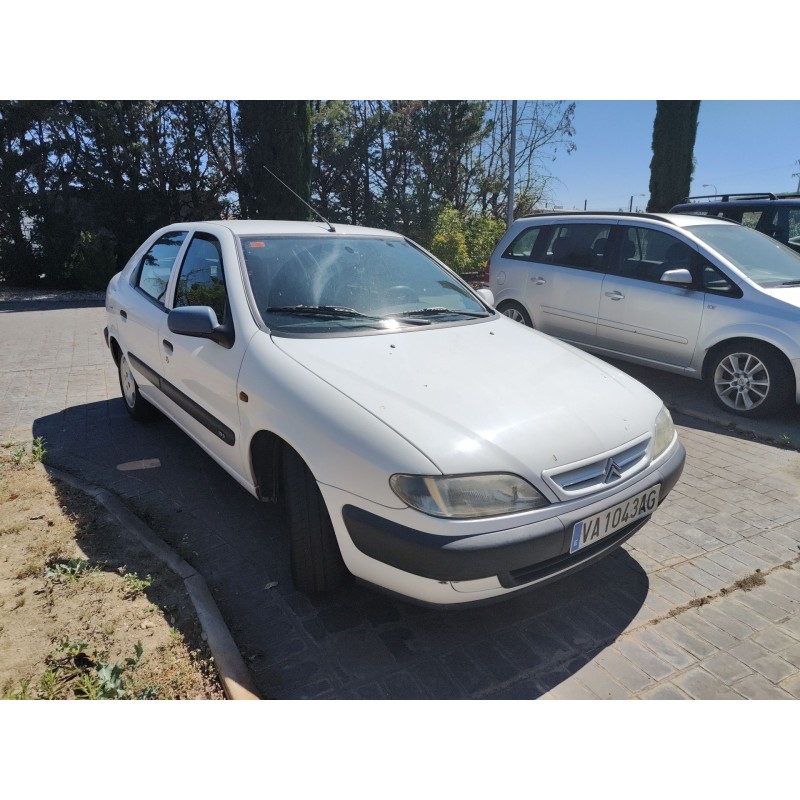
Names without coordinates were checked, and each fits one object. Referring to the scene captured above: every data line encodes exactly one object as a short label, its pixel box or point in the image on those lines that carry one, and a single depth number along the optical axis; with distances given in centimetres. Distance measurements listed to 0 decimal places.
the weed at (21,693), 212
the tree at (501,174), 1814
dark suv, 759
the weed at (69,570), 284
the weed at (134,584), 274
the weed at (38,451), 426
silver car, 512
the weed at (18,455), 420
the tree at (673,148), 1547
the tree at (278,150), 1527
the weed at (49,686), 216
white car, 216
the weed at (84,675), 216
